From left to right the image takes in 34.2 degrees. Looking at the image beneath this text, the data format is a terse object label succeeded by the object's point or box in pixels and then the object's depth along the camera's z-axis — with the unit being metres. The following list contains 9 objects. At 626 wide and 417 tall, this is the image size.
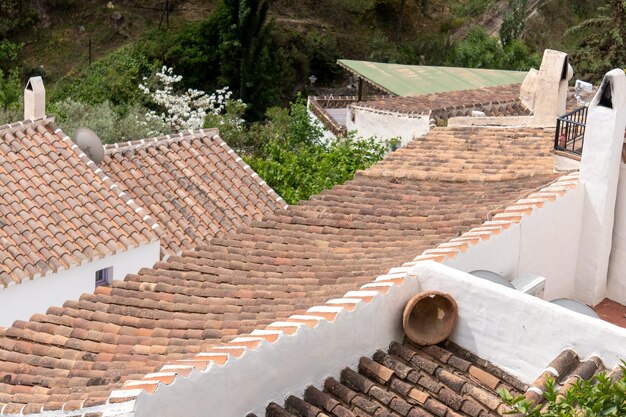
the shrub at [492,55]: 44.94
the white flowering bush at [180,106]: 32.19
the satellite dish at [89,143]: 18.23
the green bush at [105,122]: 27.52
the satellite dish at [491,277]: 8.86
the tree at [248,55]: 42.06
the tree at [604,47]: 41.78
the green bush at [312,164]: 21.56
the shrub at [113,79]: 39.41
